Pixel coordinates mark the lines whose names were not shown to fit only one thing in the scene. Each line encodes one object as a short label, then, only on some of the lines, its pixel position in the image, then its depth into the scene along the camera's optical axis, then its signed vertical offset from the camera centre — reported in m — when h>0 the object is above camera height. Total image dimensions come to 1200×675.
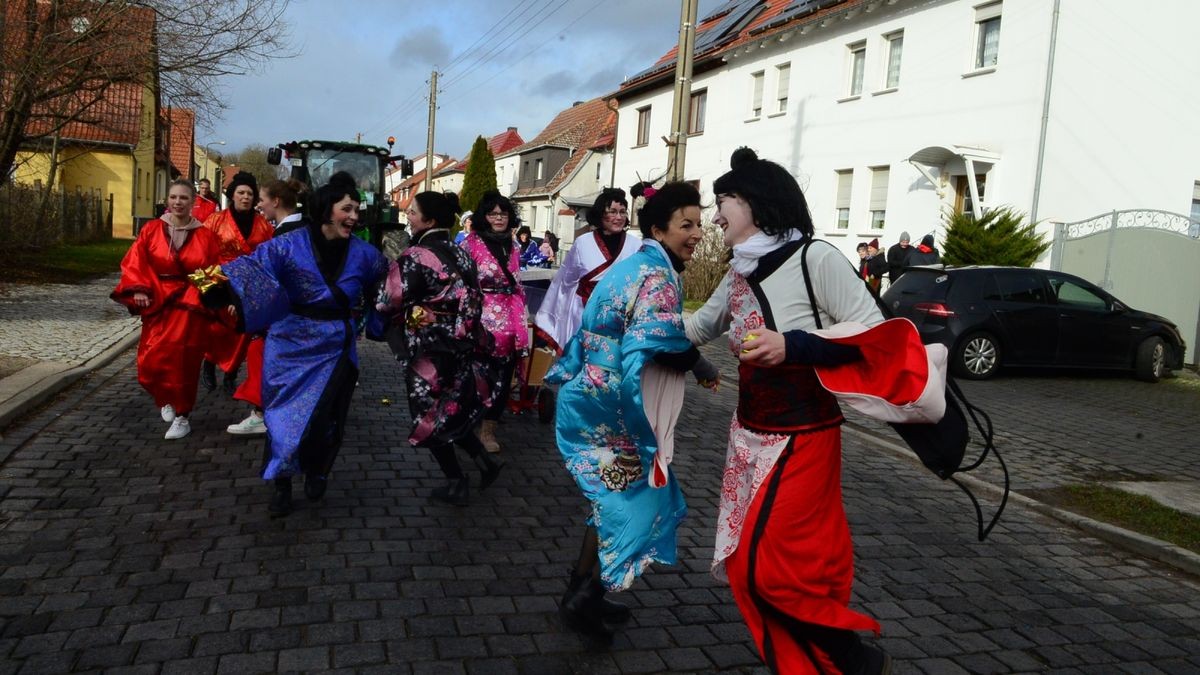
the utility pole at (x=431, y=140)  40.62 +4.52
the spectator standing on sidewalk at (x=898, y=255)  16.83 +0.43
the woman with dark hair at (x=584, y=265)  6.47 -0.05
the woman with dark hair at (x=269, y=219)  6.48 +0.09
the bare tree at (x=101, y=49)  16.16 +2.99
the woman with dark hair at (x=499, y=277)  6.21 -0.17
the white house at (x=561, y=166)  44.53 +4.57
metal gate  15.55 +0.57
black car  12.60 -0.44
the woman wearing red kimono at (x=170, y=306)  6.58 -0.55
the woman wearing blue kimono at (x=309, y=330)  4.95 -0.49
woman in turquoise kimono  3.38 -0.53
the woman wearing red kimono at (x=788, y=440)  2.87 -0.53
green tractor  19.31 +1.57
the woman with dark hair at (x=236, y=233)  7.50 -0.01
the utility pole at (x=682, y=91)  14.73 +2.66
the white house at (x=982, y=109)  17.14 +3.52
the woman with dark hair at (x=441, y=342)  5.30 -0.54
